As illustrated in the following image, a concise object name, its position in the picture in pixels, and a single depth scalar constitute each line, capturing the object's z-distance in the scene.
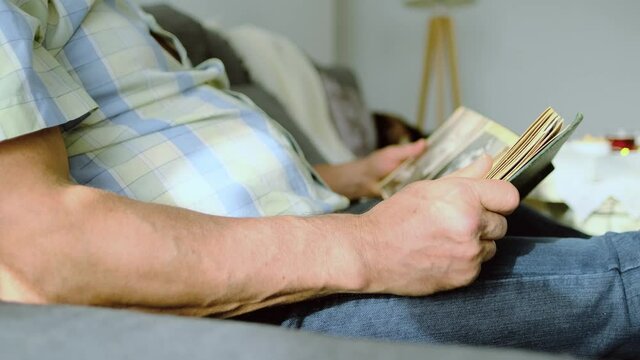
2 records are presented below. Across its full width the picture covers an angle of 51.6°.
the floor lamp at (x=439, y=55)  3.35
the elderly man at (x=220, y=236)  0.54
